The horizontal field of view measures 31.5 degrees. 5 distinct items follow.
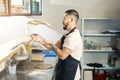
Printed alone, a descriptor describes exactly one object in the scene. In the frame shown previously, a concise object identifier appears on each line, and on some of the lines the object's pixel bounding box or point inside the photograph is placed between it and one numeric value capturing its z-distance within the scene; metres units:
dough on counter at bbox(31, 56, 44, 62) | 2.84
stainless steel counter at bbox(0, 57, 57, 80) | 2.07
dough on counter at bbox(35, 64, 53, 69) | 2.48
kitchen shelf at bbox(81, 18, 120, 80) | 4.42
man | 2.34
